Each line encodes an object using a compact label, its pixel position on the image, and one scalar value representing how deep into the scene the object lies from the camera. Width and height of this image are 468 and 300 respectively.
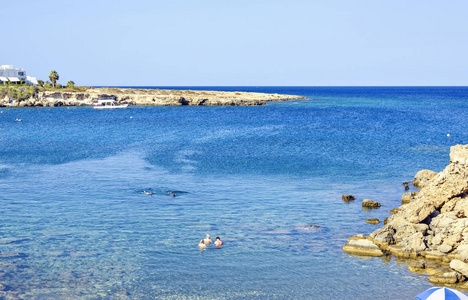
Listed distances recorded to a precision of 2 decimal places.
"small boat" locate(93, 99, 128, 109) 168.88
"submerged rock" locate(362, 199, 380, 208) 42.75
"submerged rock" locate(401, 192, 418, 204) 43.78
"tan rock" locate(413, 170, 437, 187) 49.94
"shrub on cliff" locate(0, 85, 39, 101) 174.88
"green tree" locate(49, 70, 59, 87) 192.12
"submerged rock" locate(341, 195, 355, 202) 45.06
